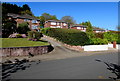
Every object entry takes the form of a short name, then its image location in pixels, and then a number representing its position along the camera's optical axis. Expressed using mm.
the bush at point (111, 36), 30242
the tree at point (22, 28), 30562
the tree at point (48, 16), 80744
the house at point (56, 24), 58750
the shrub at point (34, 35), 21609
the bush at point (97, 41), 24077
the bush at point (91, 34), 29731
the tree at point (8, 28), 24719
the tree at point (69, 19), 72188
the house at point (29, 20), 43019
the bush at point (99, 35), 31055
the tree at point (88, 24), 59969
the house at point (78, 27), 63644
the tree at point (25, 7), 67319
